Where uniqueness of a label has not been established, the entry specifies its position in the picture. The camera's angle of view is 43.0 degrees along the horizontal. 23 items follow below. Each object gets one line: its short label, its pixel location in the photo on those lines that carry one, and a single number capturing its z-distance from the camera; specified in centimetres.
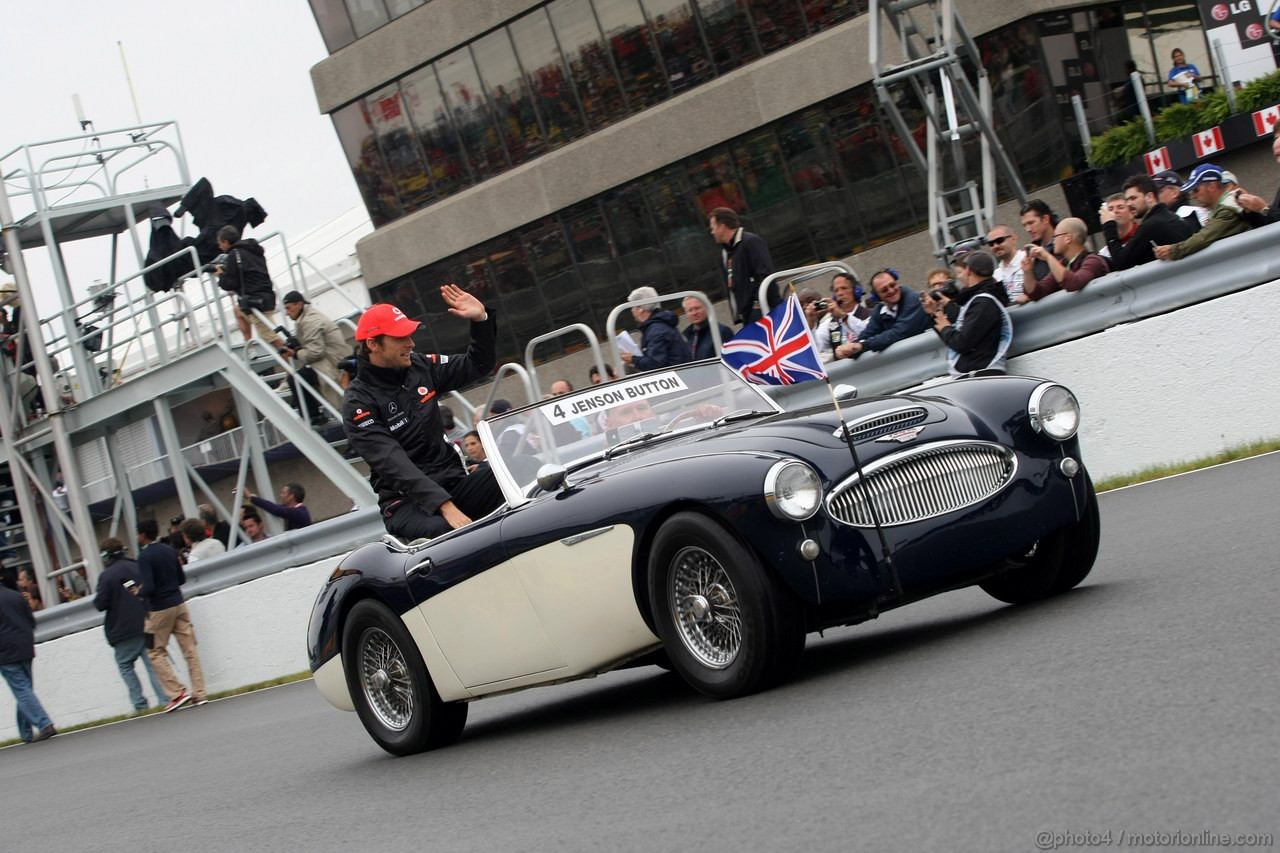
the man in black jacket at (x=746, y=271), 1280
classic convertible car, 596
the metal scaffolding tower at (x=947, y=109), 1669
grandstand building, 2586
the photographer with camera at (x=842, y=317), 1359
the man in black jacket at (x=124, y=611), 1584
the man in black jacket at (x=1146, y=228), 1139
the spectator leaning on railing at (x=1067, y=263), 1158
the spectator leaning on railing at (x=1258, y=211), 1102
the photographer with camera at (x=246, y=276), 1831
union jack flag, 912
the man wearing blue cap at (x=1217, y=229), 1092
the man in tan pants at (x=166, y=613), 1552
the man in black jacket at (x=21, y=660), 1641
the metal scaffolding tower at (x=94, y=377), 1883
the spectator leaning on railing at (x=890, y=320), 1297
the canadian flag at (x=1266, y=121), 2077
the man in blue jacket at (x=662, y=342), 1274
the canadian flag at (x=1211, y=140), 2117
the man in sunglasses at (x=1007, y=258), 1233
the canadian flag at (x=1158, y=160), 2152
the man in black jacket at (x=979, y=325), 1174
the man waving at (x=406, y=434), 782
